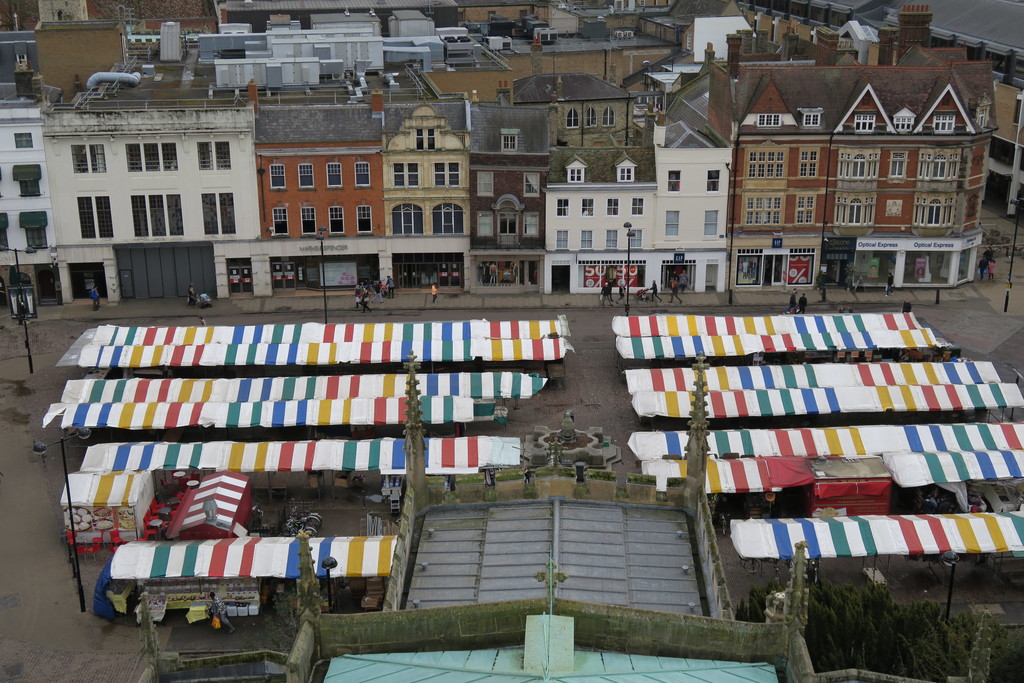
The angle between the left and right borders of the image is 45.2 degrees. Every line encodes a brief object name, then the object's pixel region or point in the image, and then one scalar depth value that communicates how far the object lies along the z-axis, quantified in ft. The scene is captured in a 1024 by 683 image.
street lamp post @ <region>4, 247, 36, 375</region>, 197.48
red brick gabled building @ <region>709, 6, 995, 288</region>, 214.28
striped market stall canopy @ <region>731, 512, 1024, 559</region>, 123.75
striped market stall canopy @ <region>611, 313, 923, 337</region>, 178.09
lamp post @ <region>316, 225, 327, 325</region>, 196.92
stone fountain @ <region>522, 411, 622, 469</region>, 145.07
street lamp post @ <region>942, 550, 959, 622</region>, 109.60
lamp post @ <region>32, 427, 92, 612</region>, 124.77
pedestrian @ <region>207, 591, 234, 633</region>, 120.16
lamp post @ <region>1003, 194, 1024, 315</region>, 208.58
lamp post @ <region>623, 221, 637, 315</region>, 212.43
